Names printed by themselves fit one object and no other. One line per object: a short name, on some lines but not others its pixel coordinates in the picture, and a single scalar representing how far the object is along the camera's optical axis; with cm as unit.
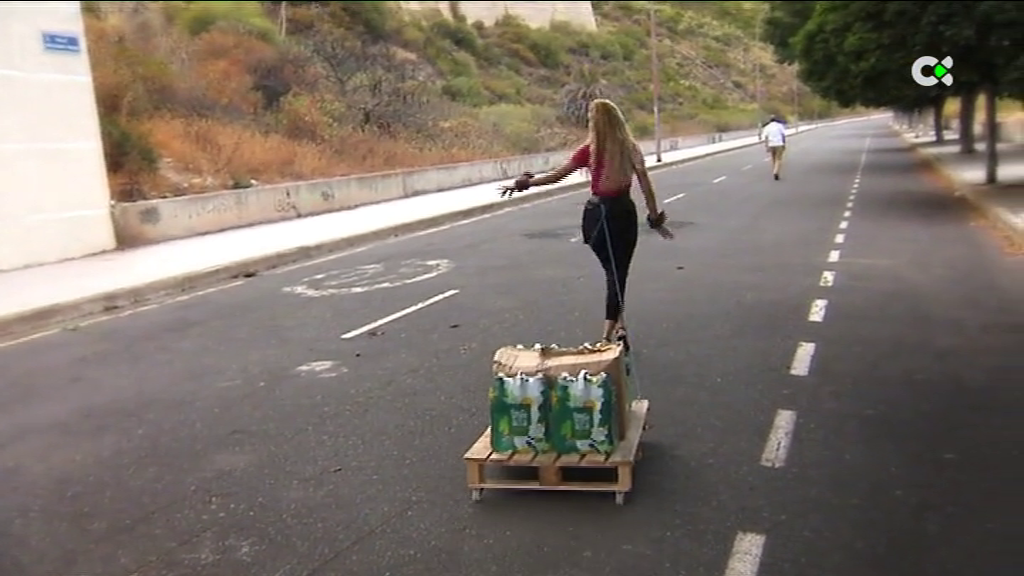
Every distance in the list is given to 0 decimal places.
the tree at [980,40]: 1759
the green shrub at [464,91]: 4675
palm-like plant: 5081
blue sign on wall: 1431
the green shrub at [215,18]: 3697
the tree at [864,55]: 1975
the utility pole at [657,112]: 4080
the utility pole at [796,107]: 8975
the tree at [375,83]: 3406
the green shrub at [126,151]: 1939
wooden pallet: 487
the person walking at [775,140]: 2747
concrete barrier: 1669
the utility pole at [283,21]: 4349
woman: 655
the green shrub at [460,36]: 6050
